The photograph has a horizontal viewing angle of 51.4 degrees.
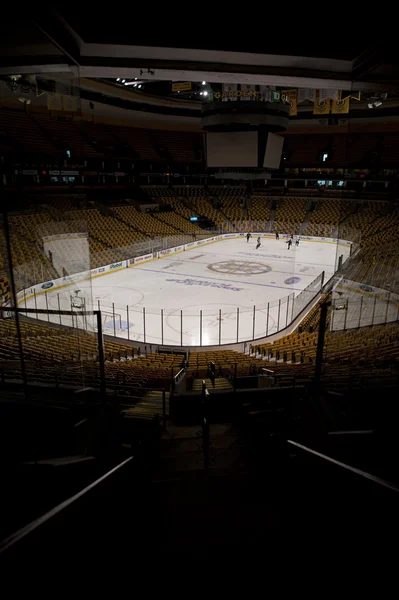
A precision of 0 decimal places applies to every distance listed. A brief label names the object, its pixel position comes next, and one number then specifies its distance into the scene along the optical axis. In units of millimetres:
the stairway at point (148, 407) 5777
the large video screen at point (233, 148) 23823
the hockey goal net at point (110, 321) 14573
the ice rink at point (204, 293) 14164
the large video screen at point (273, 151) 25453
